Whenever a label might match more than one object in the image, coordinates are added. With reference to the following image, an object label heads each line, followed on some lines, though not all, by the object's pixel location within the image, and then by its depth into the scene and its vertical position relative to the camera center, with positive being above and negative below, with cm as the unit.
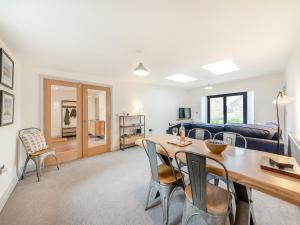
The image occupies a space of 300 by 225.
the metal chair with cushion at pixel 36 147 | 274 -69
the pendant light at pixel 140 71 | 250 +74
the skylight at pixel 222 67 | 336 +117
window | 539 +17
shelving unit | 477 -60
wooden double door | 349 -16
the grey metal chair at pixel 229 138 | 218 -40
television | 664 -3
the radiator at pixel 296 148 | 172 -47
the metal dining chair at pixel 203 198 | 117 -79
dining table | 91 -47
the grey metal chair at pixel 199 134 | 272 -42
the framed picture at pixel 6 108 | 200 +8
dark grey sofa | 265 -49
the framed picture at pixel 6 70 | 198 +66
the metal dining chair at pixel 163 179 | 164 -81
